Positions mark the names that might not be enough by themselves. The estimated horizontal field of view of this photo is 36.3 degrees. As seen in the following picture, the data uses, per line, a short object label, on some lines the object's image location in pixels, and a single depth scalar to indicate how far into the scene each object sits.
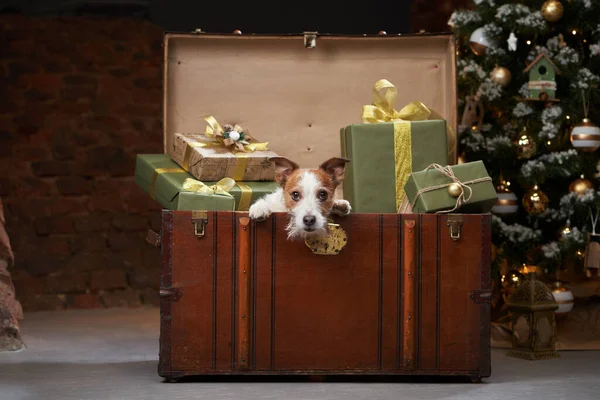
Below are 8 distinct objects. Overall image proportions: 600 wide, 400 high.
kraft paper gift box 4.01
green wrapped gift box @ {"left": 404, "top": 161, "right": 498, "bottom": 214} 3.50
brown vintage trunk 3.42
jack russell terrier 3.26
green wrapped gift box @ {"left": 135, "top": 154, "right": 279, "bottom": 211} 3.54
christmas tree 4.63
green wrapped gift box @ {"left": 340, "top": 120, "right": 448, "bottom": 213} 3.97
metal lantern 4.16
